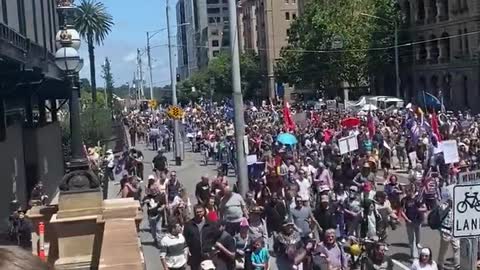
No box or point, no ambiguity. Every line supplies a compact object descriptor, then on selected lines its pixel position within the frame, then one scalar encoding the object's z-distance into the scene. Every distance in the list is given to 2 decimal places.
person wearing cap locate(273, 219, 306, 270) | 11.62
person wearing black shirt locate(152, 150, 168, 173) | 22.31
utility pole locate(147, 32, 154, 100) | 80.38
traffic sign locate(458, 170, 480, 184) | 9.20
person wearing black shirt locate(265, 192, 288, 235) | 14.52
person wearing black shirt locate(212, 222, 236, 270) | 11.76
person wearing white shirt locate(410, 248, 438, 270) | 10.24
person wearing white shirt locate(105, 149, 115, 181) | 30.27
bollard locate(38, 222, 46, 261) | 11.05
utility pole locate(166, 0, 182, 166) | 39.38
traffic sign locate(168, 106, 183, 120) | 37.84
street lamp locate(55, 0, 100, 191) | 10.46
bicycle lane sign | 7.68
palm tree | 84.44
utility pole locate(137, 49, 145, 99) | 106.62
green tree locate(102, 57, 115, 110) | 113.71
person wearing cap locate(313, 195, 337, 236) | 13.77
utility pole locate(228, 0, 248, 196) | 20.28
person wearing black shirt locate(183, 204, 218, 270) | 11.83
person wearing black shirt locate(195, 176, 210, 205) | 14.23
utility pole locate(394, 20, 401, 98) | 69.52
